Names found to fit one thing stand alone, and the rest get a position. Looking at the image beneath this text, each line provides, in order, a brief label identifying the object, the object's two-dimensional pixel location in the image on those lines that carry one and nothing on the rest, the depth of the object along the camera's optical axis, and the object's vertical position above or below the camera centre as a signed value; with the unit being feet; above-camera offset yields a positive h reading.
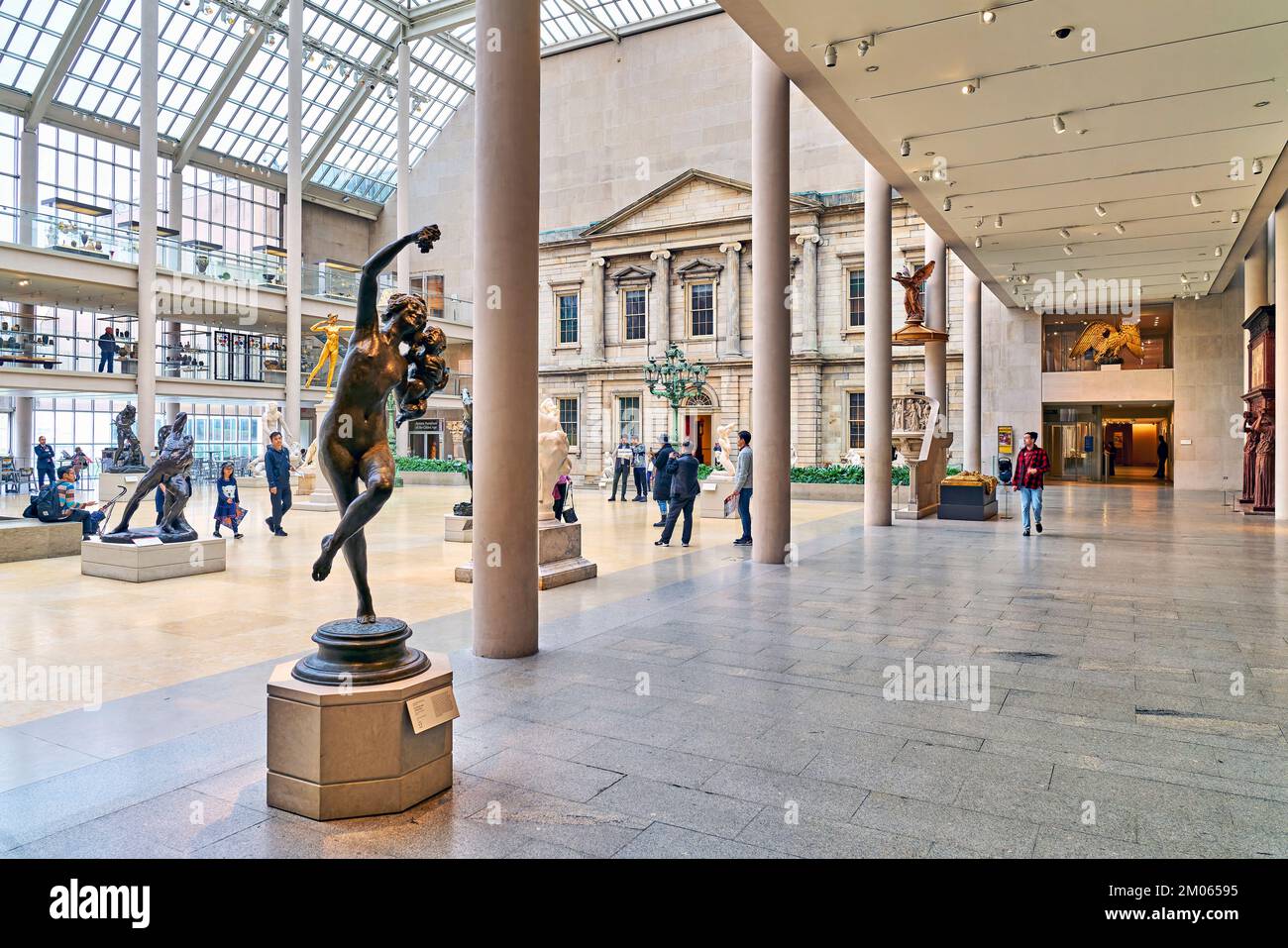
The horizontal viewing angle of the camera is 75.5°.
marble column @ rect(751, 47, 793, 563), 34.71 +6.10
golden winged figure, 59.21 +11.78
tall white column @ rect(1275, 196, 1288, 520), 48.80 +6.64
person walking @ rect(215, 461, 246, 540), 42.86 -2.59
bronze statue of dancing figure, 12.15 +0.85
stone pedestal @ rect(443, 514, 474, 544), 43.01 -3.78
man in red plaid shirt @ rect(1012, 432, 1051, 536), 44.02 -0.84
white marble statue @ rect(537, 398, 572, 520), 31.63 -0.18
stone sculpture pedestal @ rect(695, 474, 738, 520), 59.11 -2.62
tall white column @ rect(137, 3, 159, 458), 77.00 +21.47
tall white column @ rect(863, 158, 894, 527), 51.44 +6.55
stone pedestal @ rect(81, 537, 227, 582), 30.42 -3.84
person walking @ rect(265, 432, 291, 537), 45.88 -1.14
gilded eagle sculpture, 90.79 +12.59
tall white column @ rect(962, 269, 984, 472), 76.28 +8.01
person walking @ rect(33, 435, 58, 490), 70.28 -0.07
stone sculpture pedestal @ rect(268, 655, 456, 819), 10.66 -3.79
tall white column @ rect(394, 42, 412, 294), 106.01 +41.53
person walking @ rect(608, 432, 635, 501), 75.46 -0.36
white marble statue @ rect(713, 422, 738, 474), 61.93 +0.43
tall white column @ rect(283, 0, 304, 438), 92.99 +29.31
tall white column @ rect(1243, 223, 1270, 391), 64.18 +14.20
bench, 34.72 -3.51
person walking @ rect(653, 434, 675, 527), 53.95 -1.14
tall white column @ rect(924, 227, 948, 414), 63.31 +10.99
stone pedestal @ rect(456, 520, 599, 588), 28.99 -3.73
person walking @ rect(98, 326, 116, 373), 76.95 +10.05
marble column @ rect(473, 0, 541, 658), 18.93 +3.05
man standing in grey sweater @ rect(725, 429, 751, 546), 40.86 -1.37
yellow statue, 57.88 +8.59
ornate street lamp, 87.04 +8.85
